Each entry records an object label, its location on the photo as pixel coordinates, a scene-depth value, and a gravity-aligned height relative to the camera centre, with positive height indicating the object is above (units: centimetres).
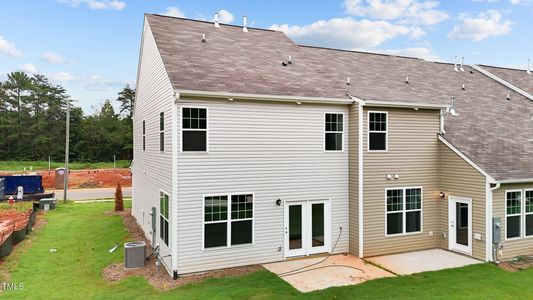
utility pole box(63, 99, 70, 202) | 2364 -209
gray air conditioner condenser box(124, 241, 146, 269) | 1064 -316
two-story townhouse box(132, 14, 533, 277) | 1004 -49
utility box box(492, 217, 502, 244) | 1080 -246
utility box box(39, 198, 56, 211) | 2128 -324
